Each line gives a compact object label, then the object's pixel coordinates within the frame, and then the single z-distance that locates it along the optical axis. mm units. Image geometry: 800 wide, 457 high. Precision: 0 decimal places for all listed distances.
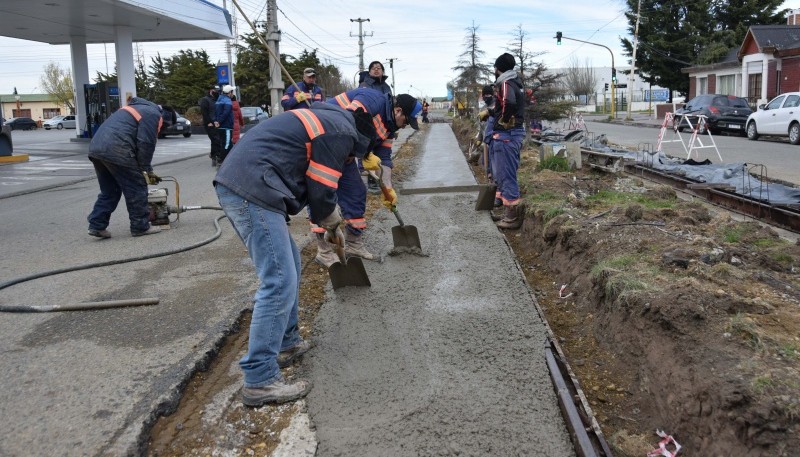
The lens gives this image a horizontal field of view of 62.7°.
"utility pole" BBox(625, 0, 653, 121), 41719
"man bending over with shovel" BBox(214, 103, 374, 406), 3381
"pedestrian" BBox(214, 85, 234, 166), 12383
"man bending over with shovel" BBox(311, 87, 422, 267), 5449
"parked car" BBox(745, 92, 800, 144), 18969
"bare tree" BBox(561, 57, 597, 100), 72744
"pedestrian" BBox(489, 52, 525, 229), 7605
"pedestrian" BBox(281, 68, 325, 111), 8889
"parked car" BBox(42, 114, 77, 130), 53312
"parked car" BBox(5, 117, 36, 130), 55094
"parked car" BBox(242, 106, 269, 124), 29214
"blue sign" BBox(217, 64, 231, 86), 25981
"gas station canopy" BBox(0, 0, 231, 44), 19469
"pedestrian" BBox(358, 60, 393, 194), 8273
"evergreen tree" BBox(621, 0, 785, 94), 43750
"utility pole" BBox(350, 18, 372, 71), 58806
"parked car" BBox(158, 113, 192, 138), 29853
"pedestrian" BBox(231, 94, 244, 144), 12562
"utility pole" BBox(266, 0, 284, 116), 19453
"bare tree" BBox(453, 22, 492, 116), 30578
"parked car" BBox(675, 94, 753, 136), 24031
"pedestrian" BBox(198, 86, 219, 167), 13438
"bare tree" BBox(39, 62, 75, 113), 76562
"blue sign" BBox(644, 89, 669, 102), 63725
